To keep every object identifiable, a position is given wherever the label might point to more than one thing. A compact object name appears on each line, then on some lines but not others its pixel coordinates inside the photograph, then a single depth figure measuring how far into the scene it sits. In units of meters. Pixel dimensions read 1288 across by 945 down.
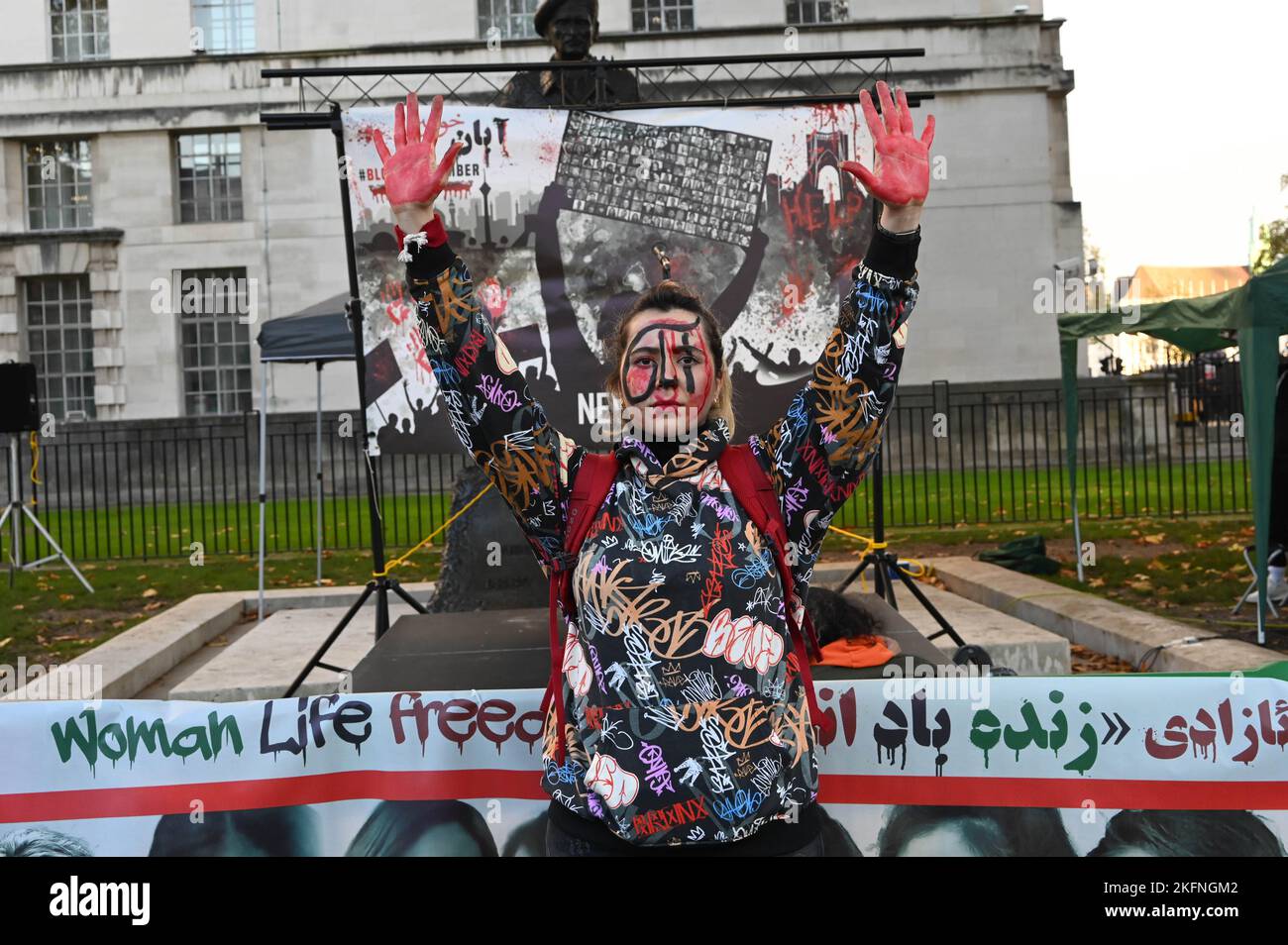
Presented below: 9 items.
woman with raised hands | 2.29
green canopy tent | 6.92
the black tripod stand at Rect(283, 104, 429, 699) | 5.89
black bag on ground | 10.91
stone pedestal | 7.82
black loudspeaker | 11.12
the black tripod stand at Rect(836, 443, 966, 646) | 6.18
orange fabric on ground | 4.48
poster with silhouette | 6.20
